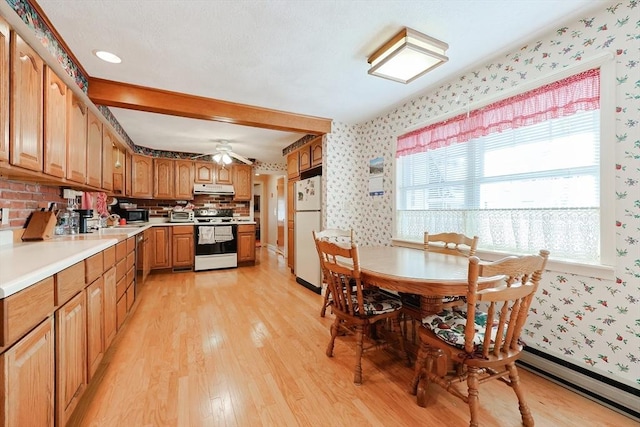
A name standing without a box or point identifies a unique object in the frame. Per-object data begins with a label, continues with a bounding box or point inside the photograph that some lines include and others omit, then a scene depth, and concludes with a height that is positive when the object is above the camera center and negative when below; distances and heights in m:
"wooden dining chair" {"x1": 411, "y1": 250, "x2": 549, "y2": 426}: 1.19 -0.63
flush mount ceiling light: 1.82 +1.11
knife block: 1.90 -0.08
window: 1.69 +0.32
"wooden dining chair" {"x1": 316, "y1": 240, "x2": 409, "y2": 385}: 1.72 -0.62
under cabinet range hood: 5.20 +0.51
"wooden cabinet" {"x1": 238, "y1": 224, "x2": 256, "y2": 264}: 5.26 -0.57
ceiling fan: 4.36 +1.00
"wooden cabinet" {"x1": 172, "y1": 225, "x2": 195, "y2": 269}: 4.79 -0.57
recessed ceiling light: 2.02 +1.21
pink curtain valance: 1.67 +0.77
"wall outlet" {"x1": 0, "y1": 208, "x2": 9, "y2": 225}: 1.68 -0.01
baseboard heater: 1.49 -1.03
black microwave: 4.54 +0.01
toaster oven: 4.96 -0.03
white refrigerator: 3.64 -0.21
